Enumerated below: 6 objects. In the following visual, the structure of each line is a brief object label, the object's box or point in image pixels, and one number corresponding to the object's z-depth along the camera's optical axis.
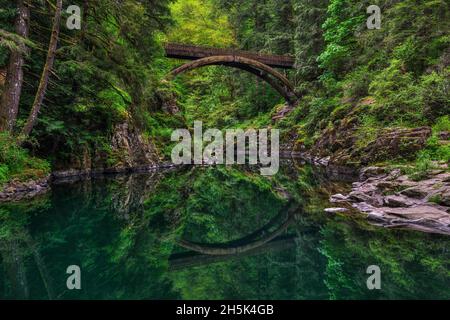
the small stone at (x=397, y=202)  8.41
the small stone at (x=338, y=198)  10.37
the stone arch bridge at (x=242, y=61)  27.55
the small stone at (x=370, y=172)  12.39
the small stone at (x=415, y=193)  8.46
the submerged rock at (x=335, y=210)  9.23
